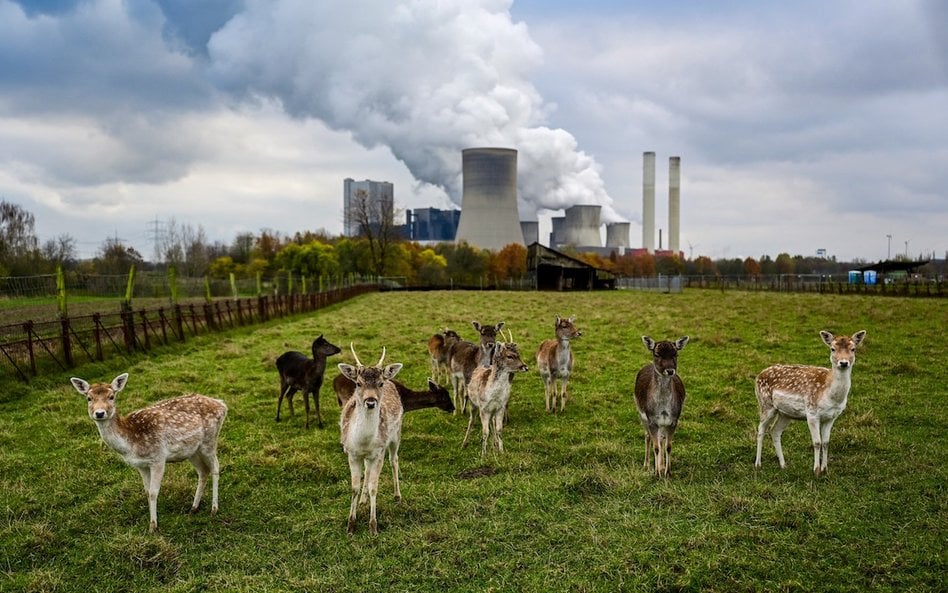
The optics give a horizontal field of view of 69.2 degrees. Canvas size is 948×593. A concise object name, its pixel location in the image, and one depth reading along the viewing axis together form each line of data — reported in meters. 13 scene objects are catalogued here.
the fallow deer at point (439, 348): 13.01
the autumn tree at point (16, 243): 28.45
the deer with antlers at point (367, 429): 6.20
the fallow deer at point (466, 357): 10.59
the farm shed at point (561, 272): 64.81
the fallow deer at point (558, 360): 11.40
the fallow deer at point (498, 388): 8.69
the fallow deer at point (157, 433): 6.36
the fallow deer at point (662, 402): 7.53
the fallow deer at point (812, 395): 7.36
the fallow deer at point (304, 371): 10.56
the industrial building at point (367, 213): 78.50
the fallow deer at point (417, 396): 9.09
